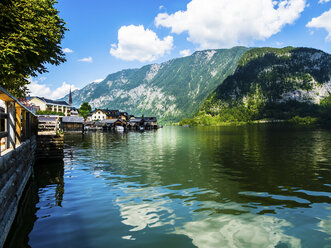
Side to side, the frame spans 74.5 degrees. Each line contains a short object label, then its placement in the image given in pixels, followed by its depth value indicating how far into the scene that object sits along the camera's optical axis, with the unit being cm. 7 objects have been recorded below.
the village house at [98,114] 18100
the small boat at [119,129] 12768
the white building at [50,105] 13225
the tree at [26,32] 1415
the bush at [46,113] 9902
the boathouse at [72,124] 9627
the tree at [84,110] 17775
